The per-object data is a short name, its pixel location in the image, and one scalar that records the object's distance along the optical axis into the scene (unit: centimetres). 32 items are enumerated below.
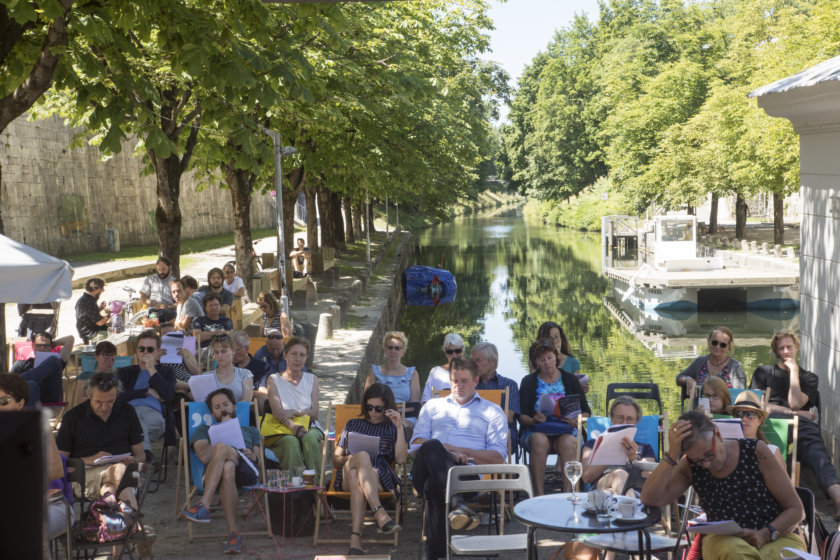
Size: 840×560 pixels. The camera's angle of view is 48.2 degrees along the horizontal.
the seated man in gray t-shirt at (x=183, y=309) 1158
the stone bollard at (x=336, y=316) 1891
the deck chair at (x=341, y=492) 671
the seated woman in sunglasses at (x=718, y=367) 827
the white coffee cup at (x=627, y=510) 505
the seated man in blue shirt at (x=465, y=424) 691
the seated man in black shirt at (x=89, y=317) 1181
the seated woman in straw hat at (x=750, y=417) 627
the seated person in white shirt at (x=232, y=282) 1562
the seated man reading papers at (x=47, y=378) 869
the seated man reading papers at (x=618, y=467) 633
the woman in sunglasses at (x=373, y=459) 657
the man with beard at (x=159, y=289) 1274
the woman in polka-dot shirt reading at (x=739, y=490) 477
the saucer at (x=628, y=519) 500
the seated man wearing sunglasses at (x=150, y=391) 826
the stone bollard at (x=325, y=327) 1775
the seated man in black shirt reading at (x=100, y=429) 666
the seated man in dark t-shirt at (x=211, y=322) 1090
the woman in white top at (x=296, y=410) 762
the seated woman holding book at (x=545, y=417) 771
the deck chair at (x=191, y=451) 721
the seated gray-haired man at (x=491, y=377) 844
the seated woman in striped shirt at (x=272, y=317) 1227
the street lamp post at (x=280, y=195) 1653
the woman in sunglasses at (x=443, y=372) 852
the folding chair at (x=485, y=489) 549
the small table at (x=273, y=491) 661
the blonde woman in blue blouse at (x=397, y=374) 864
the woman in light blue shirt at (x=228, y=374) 808
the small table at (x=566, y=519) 487
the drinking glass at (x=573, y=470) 545
